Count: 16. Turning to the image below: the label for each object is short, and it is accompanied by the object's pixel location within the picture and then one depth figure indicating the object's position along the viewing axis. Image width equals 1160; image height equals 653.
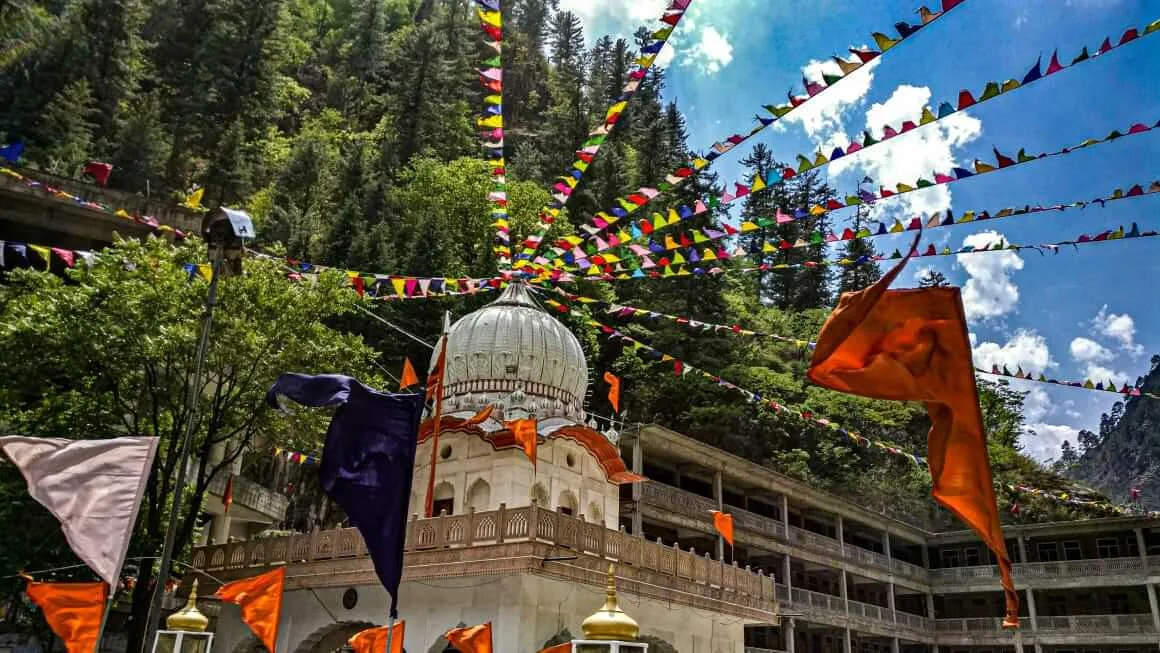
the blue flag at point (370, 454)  10.05
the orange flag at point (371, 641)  16.84
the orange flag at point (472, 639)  16.52
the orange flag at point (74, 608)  13.80
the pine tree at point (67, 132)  40.75
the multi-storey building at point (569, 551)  17.69
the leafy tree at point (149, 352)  17.81
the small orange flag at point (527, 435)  20.75
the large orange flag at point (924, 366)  7.35
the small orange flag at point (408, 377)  21.98
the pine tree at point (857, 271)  62.38
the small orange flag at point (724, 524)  26.39
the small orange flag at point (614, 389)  25.69
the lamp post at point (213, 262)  9.82
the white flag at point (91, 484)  8.90
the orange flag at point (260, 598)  18.27
